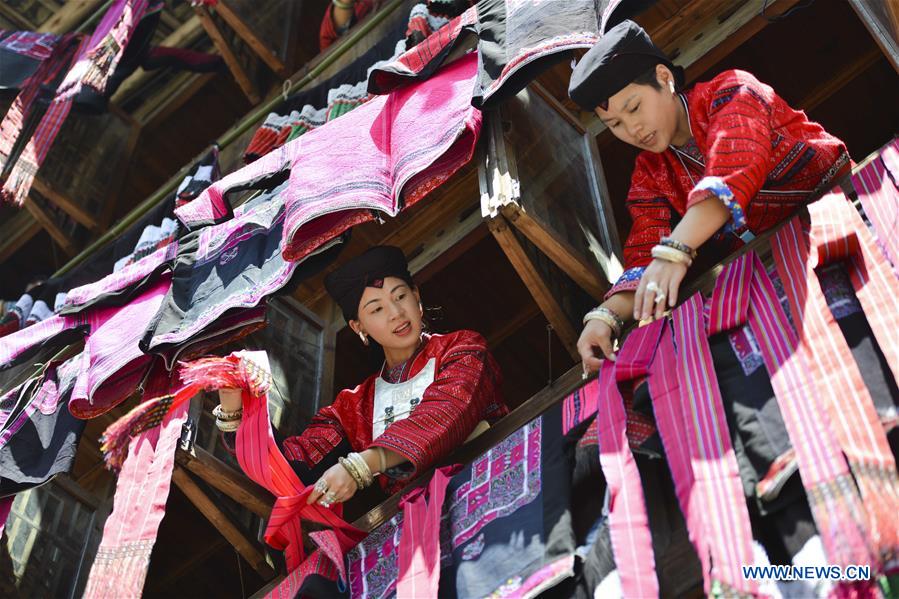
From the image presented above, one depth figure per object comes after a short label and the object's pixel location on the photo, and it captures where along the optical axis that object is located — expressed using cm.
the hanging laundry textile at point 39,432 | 426
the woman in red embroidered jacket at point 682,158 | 309
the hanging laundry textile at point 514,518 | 284
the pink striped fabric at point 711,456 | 244
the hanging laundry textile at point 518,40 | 379
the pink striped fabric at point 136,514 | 349
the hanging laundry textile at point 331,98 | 492
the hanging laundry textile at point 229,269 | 415
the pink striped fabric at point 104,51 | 647
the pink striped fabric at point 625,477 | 254
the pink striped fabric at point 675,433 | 254
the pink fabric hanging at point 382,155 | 388
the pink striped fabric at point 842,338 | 235
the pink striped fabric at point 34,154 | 612
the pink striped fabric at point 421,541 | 303
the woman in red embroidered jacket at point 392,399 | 359
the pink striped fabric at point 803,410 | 233
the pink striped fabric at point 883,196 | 287
